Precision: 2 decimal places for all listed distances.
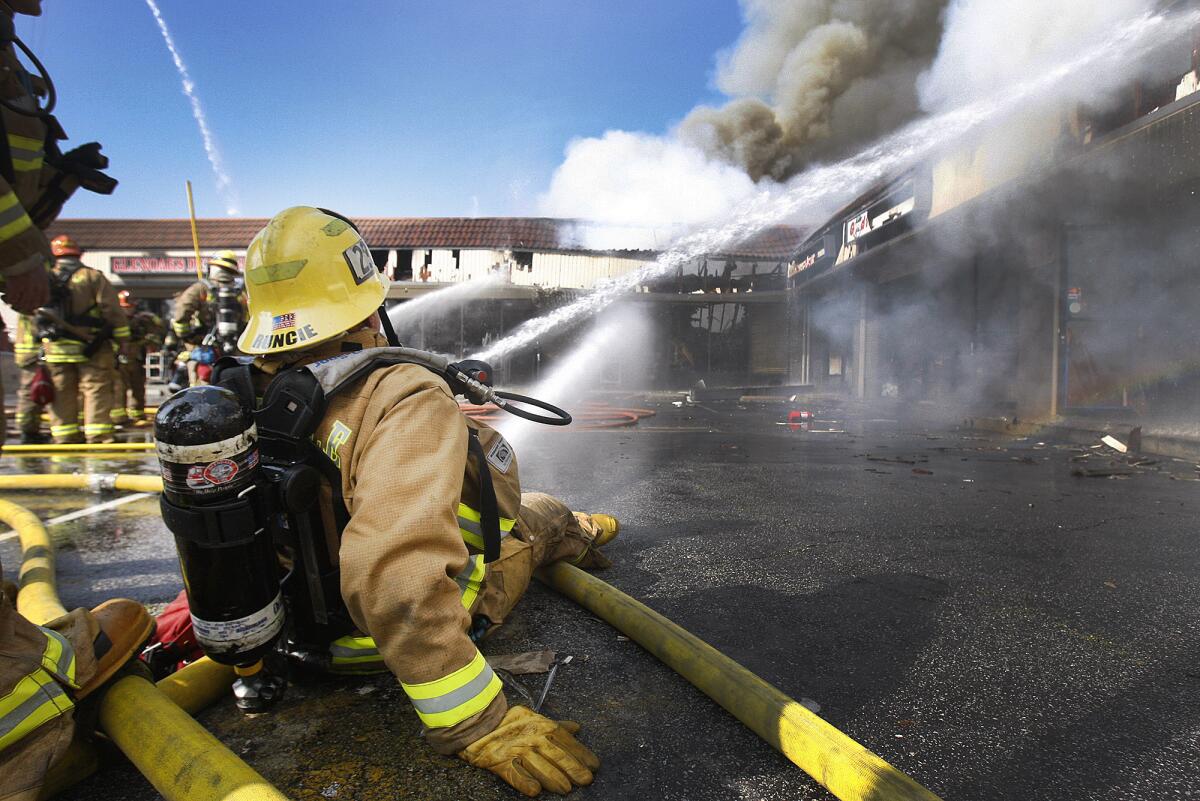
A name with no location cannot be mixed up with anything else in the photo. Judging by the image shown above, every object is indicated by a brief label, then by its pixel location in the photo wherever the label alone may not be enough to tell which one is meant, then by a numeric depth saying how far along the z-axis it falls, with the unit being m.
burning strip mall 7.34
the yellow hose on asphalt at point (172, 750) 1.02
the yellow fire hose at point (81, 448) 5.88
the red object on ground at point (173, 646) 1.72
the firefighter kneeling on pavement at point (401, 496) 1.18
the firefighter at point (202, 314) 7.04
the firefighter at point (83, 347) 6.30
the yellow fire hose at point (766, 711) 1.15
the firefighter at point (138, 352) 8.77
